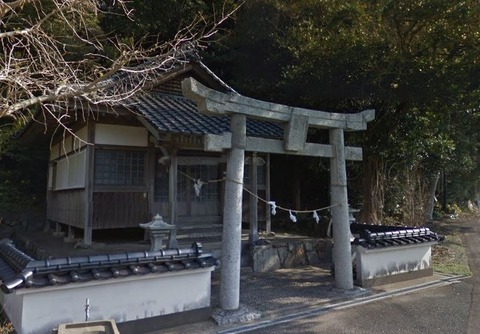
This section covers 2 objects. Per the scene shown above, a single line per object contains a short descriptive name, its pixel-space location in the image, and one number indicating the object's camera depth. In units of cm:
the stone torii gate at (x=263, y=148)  583
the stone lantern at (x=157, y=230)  685
